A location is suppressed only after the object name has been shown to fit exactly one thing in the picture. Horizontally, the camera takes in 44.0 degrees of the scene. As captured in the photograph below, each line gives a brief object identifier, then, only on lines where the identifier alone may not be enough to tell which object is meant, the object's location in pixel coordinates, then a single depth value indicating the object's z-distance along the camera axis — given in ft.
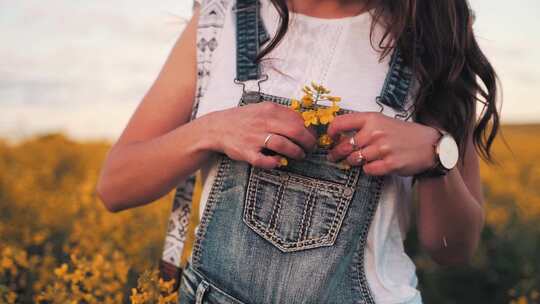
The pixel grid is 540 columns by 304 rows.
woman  4.65
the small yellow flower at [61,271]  7.17
